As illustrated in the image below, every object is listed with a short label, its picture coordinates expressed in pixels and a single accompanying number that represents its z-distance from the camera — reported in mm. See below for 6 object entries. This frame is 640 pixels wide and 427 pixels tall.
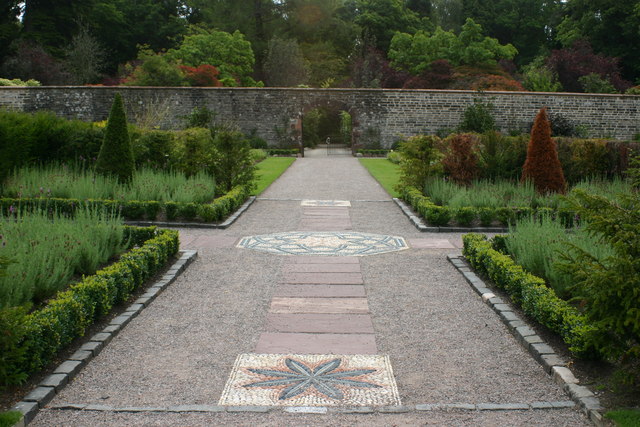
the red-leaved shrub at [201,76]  31781
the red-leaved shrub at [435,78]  33719
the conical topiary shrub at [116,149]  11172
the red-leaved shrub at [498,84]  30922
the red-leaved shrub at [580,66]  33062
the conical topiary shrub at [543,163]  11438
